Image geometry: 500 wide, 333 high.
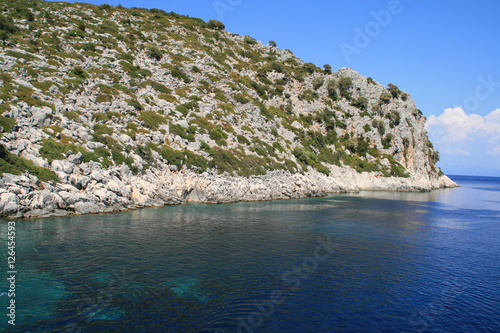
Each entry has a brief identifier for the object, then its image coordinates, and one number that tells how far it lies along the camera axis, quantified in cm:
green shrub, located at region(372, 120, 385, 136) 9898
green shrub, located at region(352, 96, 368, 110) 10600
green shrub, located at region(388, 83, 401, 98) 10882
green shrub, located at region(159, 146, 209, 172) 4788
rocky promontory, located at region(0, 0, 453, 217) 3647
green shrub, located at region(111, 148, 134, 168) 4116
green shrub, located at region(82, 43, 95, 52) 6656
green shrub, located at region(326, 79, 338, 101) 10831
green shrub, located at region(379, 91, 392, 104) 10588
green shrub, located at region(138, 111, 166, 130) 5274
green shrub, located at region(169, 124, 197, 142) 5447
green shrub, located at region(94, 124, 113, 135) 4433
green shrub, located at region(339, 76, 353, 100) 11019
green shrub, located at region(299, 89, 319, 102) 10175
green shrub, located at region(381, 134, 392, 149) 9728
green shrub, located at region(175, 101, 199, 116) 6188
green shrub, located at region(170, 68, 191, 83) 7431
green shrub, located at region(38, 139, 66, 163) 3491
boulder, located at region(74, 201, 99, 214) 3320
